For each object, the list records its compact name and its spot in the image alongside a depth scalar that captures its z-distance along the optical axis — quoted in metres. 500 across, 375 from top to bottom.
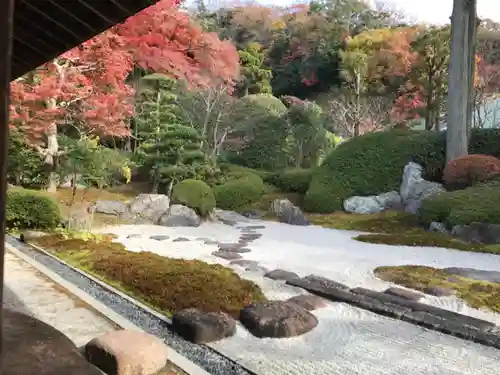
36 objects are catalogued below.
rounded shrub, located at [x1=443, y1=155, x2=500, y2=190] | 9.72
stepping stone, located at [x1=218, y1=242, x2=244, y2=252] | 6.99
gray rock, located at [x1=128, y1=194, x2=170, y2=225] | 9.89
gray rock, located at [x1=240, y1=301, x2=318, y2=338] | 3.59
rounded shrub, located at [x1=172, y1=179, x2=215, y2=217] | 10.24
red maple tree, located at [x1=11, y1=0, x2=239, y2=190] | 9.30
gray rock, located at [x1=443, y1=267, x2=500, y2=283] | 5.50
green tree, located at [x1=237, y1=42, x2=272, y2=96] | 20.55
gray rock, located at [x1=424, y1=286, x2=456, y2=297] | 4.77
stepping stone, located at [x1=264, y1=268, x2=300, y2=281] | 5.29
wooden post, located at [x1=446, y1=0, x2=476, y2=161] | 11.12
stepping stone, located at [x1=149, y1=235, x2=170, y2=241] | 7.79
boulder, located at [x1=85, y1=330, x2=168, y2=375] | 2.69
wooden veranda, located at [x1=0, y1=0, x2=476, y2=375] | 0.65
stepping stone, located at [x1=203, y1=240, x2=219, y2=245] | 7.50
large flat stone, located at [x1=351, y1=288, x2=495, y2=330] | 3.84
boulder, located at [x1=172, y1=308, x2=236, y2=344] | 3.43
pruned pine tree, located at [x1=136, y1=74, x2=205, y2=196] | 11.79
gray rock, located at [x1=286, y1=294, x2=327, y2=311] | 4.31
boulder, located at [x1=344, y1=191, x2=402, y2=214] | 11.35
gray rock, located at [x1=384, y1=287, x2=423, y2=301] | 4.62
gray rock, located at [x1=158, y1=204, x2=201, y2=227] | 9.52
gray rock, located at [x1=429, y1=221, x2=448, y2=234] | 8.84
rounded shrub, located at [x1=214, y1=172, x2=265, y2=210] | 12.30
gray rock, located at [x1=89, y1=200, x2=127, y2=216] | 9.89
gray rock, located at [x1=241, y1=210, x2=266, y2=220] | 11.39
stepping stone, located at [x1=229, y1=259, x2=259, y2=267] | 5.94
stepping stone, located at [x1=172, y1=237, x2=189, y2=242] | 7.71
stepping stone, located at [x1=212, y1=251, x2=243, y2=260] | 6.42
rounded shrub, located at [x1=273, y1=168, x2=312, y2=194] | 13.17
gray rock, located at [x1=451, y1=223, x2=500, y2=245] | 7.80
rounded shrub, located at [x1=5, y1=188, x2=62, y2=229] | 7.81
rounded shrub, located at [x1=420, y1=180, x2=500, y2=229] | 8.34
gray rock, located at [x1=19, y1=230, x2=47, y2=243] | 7.11
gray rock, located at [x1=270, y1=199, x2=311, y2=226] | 10.32
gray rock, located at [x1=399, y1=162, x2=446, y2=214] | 10.58
